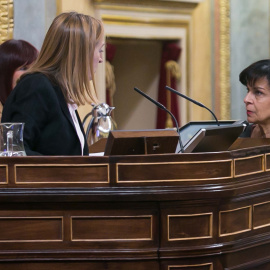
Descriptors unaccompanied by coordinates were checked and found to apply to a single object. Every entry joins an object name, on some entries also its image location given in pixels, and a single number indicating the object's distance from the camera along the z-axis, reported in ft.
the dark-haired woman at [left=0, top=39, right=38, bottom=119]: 25.35
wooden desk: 17.34
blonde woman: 19.33
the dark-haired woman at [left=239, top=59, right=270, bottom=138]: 24.88
